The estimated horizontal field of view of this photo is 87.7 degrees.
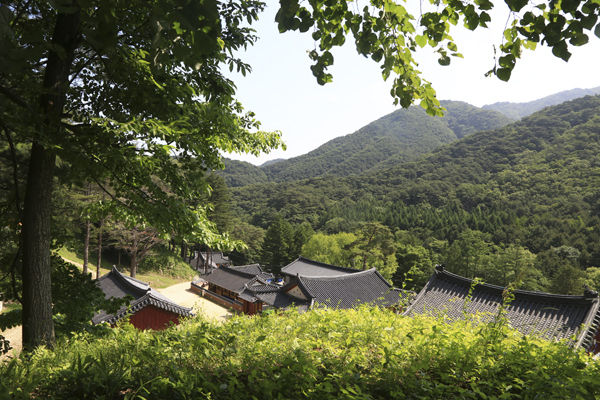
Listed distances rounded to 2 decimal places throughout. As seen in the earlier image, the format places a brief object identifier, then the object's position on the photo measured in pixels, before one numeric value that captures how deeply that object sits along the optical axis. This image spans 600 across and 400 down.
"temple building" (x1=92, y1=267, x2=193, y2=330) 13.61
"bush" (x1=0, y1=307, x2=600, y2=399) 2.11
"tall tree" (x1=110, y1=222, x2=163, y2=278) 21.20
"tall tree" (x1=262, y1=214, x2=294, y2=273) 40.06
